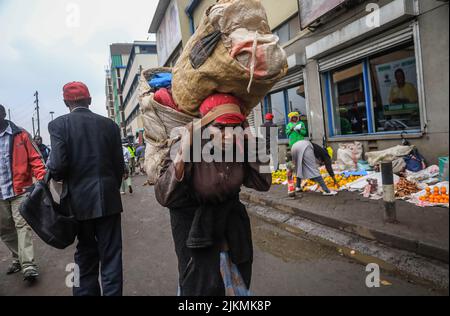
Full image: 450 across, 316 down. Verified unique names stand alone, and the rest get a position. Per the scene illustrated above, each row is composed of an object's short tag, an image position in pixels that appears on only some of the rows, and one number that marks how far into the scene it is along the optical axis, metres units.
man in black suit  2.42
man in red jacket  3.52
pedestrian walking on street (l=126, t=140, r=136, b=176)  12.26
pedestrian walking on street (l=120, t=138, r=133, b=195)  9.84
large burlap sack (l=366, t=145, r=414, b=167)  5.84
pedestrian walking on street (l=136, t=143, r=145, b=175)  10.77
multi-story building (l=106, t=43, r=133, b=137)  74.81
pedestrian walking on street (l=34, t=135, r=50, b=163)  10.12
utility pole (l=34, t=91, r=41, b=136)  37.82
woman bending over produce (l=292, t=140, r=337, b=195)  6.29
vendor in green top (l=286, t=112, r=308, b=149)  6.85
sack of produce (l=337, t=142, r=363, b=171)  7.59
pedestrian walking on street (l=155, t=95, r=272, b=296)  1.42
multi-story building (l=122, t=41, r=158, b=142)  45.22
